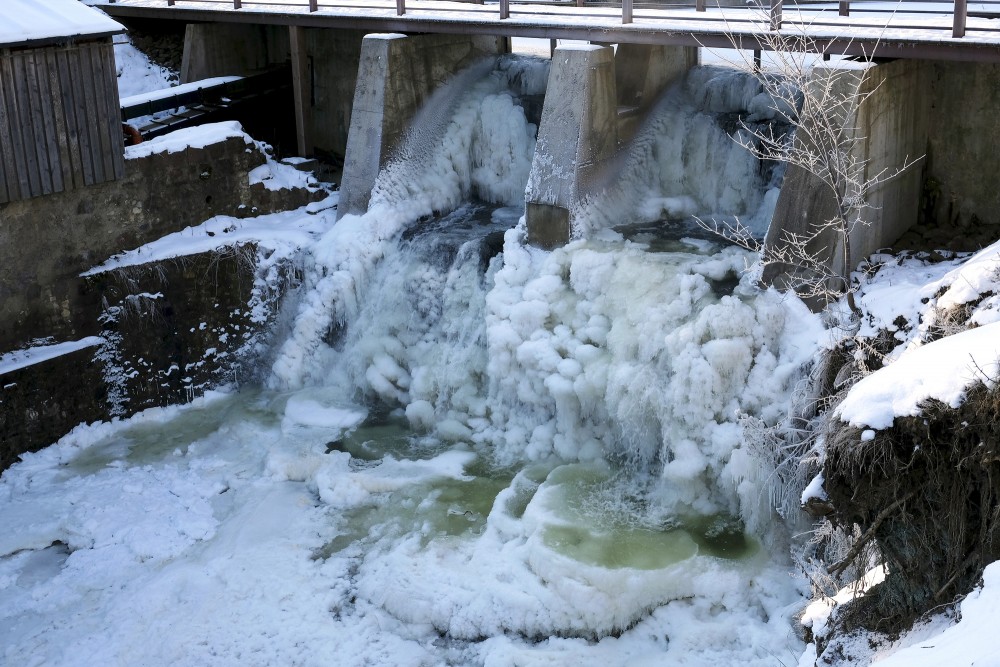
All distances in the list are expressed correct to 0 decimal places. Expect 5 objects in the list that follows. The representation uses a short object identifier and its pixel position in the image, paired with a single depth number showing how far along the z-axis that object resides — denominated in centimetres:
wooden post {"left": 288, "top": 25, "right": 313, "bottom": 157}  1546
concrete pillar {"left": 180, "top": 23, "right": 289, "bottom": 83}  1692
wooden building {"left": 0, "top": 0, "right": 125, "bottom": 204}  1157
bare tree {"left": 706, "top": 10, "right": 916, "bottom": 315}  979
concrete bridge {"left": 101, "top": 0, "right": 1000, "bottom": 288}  1038
